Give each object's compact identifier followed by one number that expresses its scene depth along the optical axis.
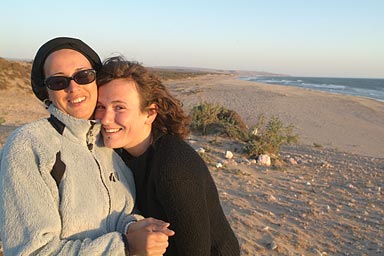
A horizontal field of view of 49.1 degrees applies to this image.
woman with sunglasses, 1.59
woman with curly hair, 1.93
